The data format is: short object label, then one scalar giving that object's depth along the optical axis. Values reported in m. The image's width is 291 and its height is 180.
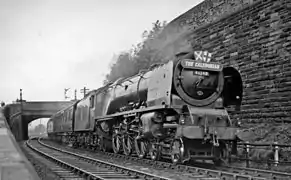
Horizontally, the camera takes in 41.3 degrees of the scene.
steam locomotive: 9.76
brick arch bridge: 50.78
